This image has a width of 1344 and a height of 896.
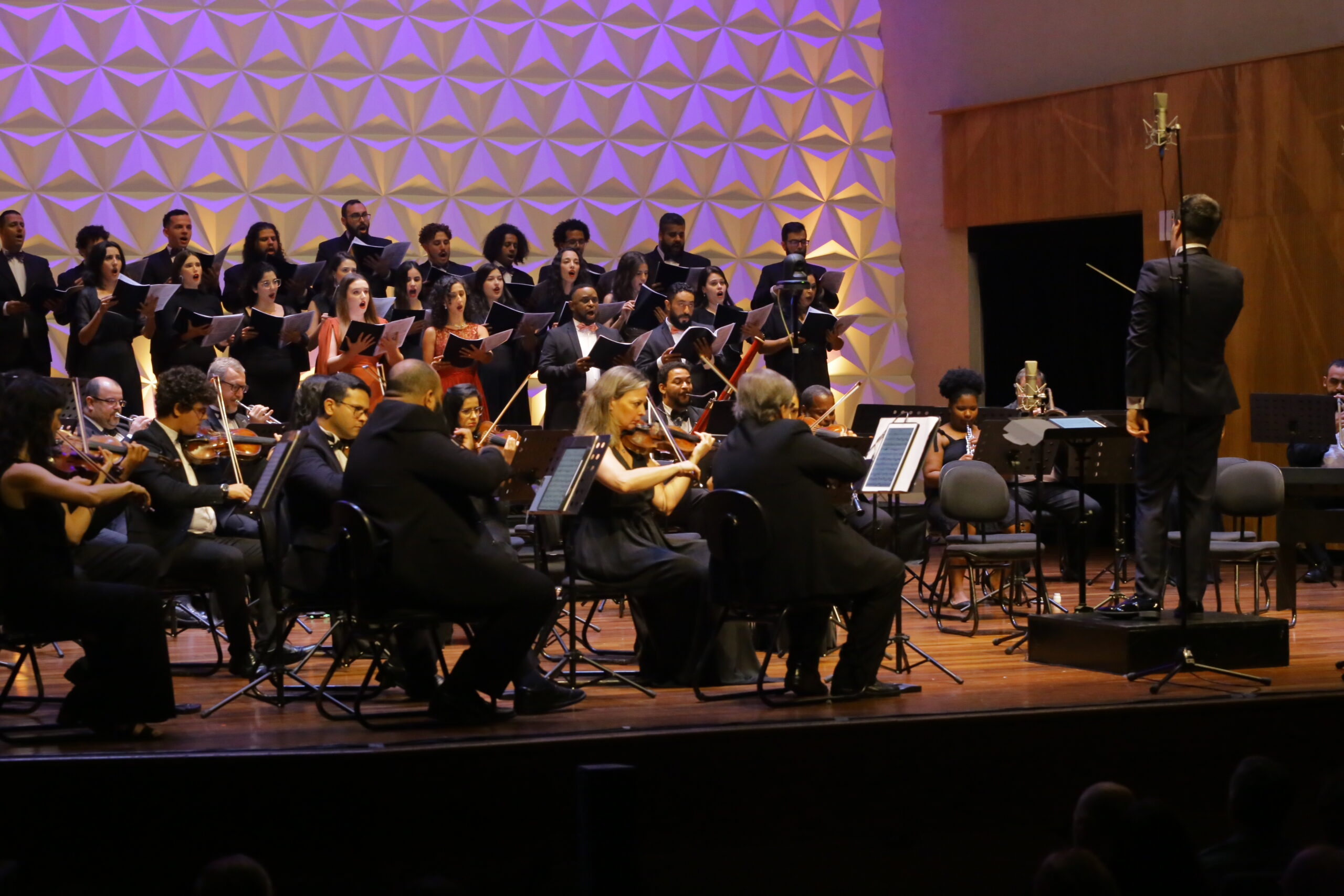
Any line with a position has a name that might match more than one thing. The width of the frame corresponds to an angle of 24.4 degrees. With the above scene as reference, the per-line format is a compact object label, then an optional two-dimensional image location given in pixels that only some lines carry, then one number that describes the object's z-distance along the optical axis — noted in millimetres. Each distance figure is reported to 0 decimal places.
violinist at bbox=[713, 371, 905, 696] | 9455
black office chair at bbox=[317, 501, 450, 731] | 8686
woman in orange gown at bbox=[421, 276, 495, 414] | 15339
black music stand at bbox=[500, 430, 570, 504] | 11574
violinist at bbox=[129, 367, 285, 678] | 10619
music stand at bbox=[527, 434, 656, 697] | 9571
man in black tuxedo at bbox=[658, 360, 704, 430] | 12917
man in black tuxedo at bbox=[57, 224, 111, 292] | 15960
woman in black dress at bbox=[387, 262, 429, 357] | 16099
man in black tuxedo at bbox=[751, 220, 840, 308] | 18319
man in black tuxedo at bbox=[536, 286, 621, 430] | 16146
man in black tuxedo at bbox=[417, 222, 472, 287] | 17202
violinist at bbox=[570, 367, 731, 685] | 10285
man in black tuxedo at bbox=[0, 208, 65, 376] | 15587
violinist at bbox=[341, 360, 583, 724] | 8787
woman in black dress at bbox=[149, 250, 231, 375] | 15059
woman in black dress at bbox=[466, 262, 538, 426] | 16224
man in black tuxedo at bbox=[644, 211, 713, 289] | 18521
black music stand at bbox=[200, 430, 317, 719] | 9633
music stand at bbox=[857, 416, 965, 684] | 10743
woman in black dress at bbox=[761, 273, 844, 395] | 17559
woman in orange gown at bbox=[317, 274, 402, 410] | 15036
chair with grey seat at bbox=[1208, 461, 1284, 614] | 13809
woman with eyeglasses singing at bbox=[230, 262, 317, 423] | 15579
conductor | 10922
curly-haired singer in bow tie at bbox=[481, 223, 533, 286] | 17714
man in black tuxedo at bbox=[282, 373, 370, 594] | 9688
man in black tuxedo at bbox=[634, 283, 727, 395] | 15913
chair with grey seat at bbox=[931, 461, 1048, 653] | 12917
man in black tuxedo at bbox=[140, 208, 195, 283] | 16022
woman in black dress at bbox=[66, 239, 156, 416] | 15005
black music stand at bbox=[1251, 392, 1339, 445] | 14547
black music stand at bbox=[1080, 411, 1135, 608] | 12301
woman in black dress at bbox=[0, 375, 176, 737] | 8554
